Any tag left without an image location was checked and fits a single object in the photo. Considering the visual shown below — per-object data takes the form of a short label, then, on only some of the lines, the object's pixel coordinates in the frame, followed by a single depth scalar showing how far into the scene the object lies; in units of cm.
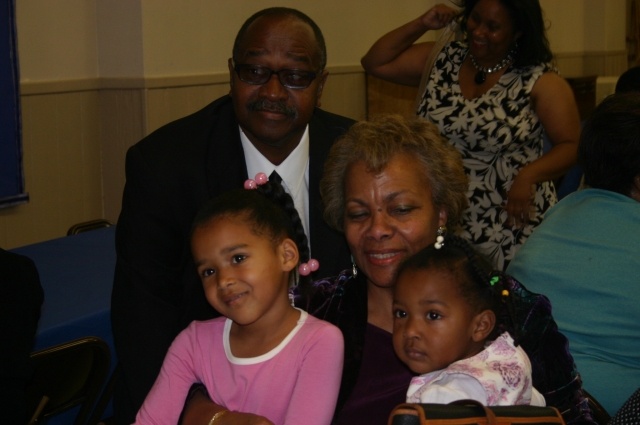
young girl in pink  180
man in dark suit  209
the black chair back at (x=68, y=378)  258
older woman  202
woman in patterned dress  371
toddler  170
